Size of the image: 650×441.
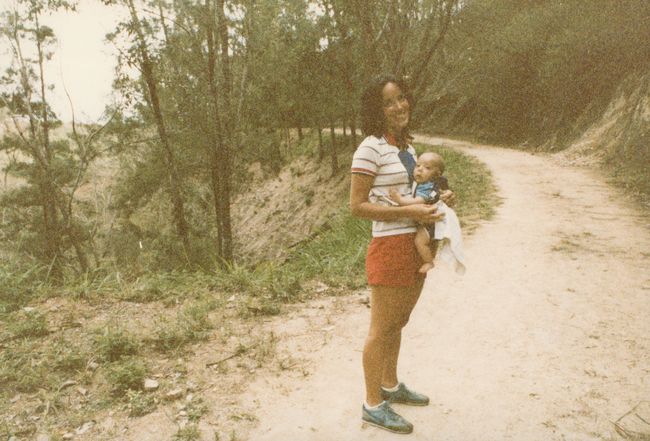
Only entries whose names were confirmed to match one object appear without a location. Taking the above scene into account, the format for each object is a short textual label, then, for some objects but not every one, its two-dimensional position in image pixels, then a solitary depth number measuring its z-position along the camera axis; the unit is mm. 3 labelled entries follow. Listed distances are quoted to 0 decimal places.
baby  2607
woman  2590
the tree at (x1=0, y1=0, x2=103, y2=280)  16000
